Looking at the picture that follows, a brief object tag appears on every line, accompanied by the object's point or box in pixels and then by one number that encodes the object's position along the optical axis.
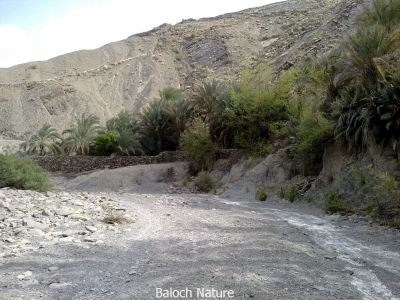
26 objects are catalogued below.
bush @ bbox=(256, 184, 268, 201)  21.11
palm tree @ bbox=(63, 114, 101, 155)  39.66
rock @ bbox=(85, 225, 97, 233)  10.51
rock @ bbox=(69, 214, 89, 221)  11.77
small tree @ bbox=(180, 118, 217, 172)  30.47
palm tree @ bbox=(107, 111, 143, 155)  36.09
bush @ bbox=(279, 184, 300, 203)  18.98
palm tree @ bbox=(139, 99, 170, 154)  36.75
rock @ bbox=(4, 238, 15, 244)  9.10
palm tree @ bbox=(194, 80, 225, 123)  33.66
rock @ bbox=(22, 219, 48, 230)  10.37
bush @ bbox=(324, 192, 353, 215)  14.19
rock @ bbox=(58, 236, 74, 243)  9.40
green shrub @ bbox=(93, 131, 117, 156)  37.56
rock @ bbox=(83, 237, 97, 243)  9.49
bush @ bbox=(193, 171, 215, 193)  28.08
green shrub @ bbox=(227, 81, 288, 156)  27.31
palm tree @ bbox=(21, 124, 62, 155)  42.47
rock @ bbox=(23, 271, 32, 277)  7.04
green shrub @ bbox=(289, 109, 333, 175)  18.28
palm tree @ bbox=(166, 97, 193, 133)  35.62
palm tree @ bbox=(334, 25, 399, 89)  15.99
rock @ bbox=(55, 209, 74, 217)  11.98
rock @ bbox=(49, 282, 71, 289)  6.52
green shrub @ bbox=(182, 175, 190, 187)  29.60
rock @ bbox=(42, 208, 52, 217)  11.75
